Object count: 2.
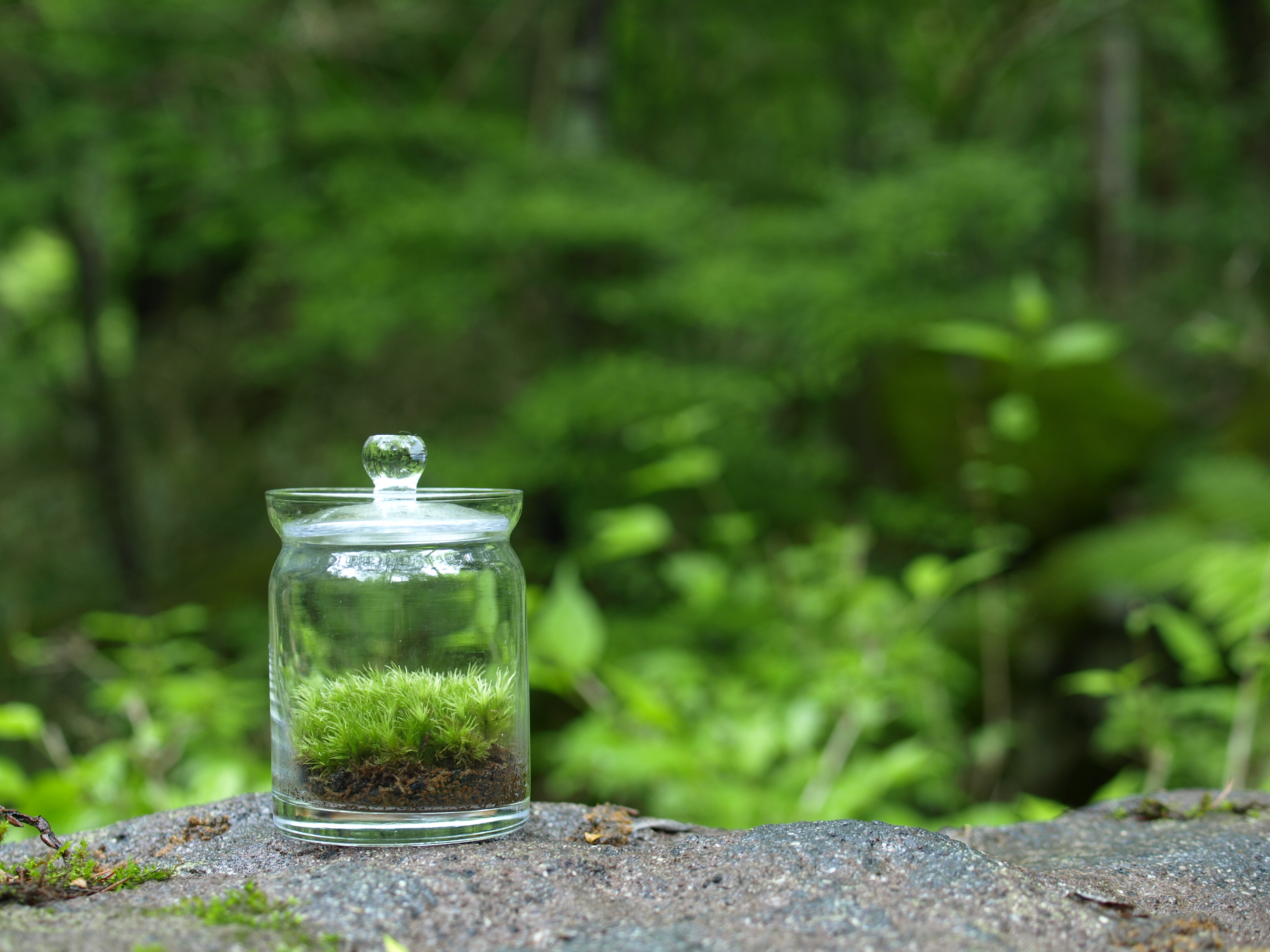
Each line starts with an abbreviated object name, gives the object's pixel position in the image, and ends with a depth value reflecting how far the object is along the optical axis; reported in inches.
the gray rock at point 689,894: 24.1
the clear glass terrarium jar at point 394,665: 27.2
